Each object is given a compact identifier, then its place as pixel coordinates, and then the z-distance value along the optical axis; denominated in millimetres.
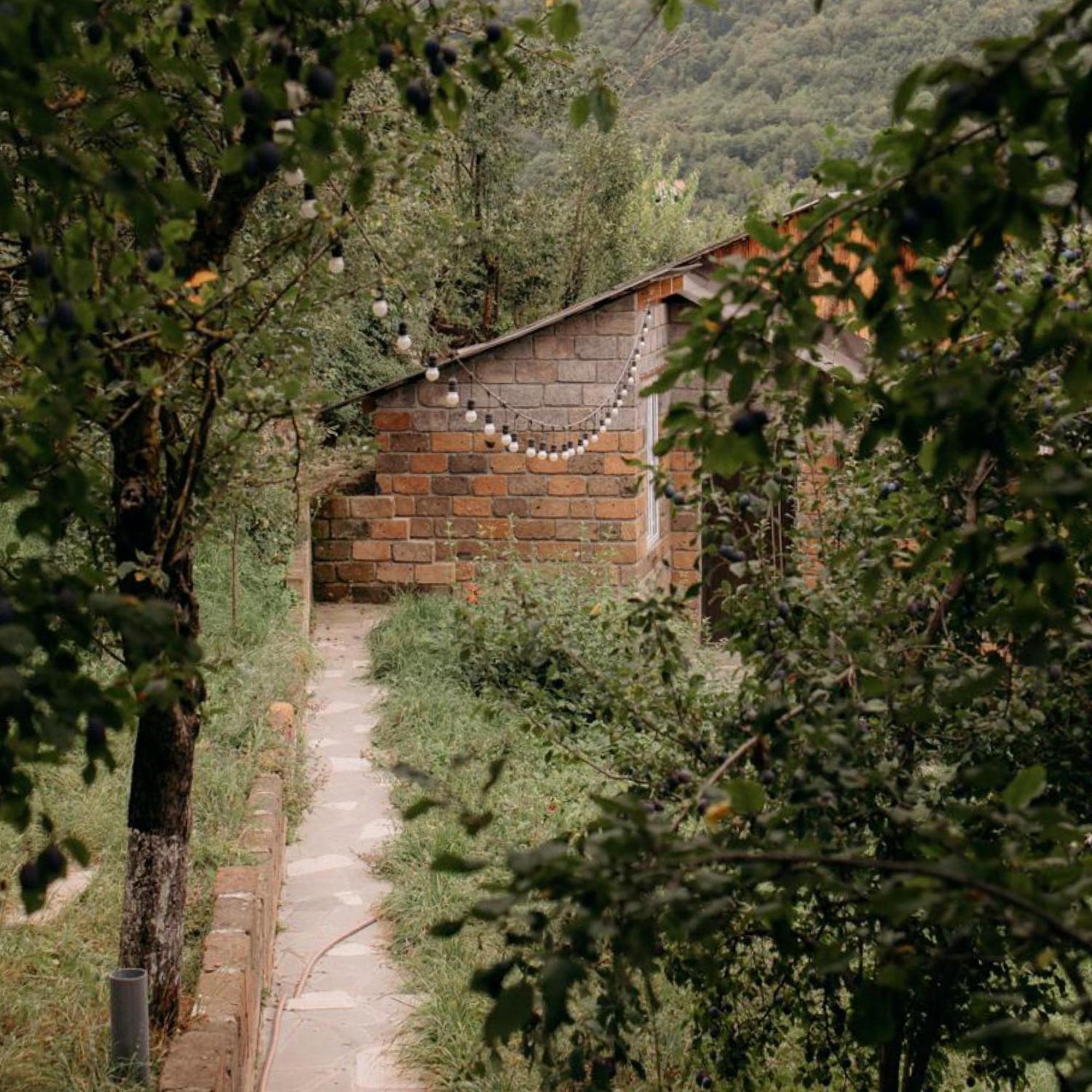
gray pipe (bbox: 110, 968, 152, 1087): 3703
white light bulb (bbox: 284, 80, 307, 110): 2213
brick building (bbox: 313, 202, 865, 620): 11578
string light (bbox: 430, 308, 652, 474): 11555
